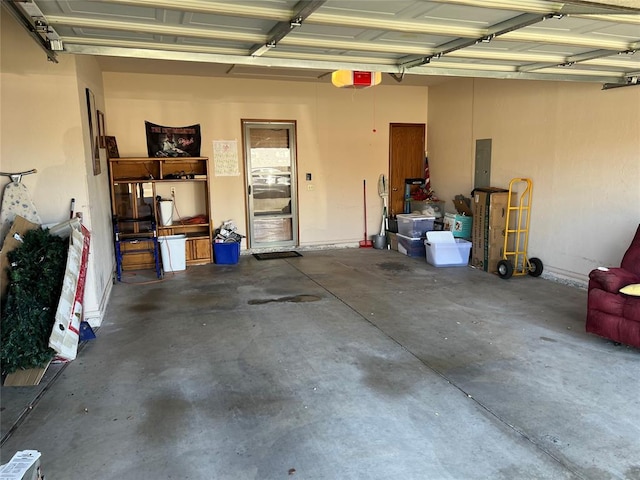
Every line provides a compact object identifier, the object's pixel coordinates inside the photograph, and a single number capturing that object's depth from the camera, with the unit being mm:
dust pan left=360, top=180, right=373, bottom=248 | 8641
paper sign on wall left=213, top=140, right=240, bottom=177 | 7668
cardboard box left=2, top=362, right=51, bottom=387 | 3328
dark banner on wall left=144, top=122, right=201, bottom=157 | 7242
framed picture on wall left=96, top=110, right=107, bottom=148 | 5837
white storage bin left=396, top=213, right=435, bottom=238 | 7688
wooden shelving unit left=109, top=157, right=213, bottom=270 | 6914
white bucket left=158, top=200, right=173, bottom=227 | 6969
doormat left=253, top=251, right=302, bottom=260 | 7720
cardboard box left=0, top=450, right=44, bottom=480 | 1799
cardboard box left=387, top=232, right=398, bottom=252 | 8262
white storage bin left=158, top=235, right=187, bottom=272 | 6703
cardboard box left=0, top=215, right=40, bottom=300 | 3568
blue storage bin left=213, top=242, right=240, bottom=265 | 7230
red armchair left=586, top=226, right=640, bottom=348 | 3680
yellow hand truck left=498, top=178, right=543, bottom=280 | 6234
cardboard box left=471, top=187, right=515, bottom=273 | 6414
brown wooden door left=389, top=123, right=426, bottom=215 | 8734
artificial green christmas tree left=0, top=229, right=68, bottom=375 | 3357
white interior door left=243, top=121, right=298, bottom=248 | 7922
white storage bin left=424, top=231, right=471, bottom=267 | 6938
